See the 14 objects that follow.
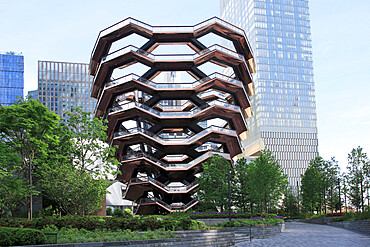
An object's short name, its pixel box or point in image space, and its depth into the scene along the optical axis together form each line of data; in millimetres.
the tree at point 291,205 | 78212
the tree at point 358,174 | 45781
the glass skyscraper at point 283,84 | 140500
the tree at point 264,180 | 44312
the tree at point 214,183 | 45750
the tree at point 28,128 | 27375
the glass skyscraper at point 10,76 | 143500
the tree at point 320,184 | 59938
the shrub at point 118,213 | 55156
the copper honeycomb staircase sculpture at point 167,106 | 52188
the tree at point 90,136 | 33719
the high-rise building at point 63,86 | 163125
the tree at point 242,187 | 50312
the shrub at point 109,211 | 62459
